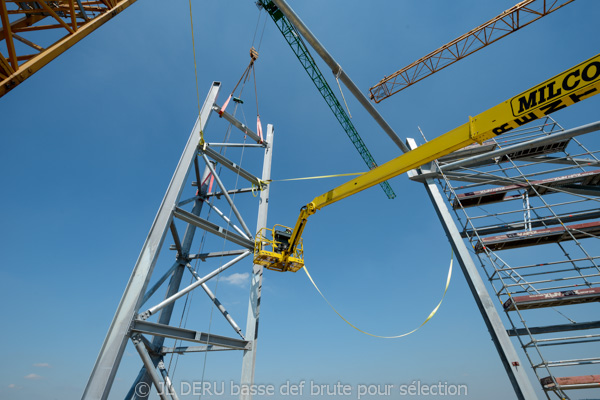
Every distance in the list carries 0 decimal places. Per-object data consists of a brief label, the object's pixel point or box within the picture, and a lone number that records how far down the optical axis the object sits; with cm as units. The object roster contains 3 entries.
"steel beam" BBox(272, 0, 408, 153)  1236
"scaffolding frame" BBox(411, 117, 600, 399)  1015
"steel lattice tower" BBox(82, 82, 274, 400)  695
